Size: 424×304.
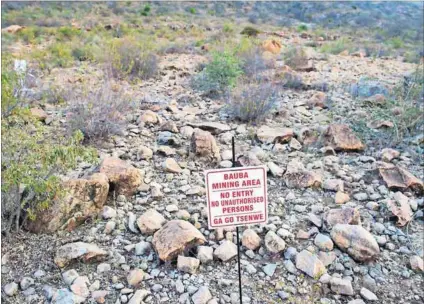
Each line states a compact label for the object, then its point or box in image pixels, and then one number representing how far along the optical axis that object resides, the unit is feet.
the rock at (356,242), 10.23
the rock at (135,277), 9.24
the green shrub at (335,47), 41.29
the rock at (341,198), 12.32
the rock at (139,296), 8.77
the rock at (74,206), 10.35
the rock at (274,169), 13.62
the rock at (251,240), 10.41
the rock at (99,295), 8.82
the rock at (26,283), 9.03
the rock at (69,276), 9.17
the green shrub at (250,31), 51.29
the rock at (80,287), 8.89
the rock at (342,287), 9.33
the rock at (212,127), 16.35
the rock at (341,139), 15.52
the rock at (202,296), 8.86
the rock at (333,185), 12.87
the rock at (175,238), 9.70
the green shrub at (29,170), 9.62
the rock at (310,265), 9.68
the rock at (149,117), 16.78
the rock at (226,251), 9.98
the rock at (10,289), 8.86
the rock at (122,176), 11.82
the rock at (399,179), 13.00
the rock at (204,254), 9.84
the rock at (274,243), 10.30
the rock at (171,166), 13.26
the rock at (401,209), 11.59
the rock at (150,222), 10.62
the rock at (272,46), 34.47
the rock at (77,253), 9.56
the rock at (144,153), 13.98
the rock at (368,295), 9.25
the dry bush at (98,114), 15.01
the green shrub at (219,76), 21.42
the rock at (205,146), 14.24
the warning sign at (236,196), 8.19
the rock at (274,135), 15.88
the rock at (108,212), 11.06
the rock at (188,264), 9.52
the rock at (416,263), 10.16
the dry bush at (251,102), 17.47
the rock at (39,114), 16.34
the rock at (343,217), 11.09
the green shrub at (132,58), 23.25
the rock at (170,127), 16.08
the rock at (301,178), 12.97
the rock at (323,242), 10.44
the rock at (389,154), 15.02
